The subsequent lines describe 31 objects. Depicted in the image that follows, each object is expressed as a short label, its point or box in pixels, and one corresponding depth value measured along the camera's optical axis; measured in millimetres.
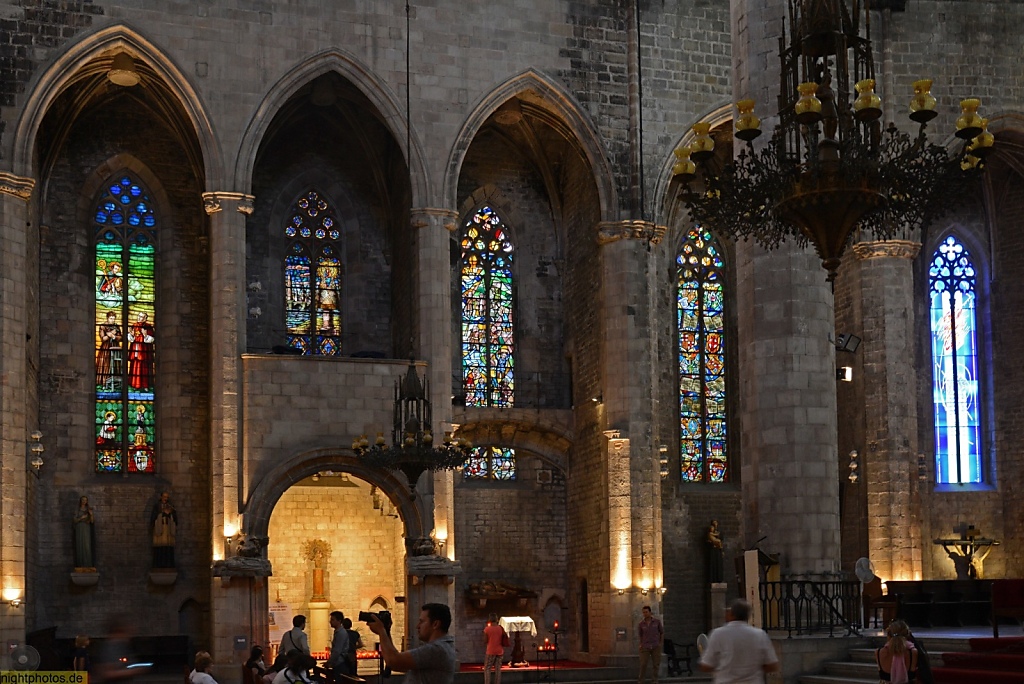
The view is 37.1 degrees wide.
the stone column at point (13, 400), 20031
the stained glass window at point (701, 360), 26891
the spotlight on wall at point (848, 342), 21658
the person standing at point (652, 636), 20047
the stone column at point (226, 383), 21094
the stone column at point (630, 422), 23156
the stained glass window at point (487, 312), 25953
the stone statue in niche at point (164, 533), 23156
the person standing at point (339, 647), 15266
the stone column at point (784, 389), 15656
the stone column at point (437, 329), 22156
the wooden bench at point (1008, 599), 14853
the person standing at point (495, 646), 19688
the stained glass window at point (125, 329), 23828
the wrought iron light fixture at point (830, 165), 11859
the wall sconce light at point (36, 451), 21656
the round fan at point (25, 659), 18531
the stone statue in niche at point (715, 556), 25859
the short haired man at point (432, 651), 7469
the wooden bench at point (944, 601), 21031
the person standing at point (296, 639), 15320
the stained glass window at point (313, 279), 25016
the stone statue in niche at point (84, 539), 22703
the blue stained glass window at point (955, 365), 26938
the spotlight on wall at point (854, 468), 24016
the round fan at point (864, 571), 16094
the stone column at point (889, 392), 23453
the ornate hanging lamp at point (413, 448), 20000
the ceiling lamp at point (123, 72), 22078
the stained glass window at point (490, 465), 26094
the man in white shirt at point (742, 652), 9055
